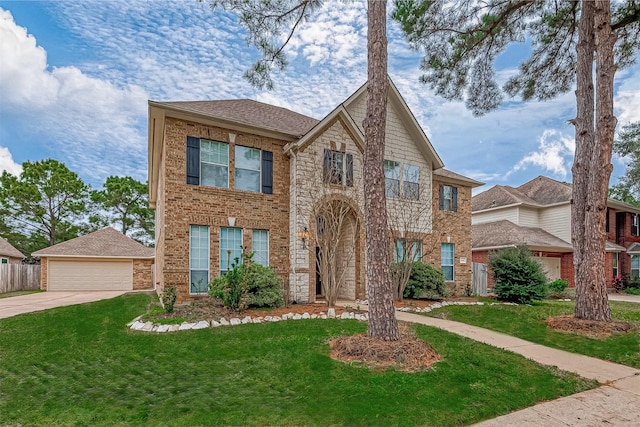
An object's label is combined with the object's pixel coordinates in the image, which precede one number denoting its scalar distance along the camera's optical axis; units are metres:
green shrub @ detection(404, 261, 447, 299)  13.13
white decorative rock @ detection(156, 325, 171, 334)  7.74
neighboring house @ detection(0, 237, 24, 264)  24.25
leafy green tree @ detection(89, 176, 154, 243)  34.56
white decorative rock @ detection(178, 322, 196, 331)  7.86
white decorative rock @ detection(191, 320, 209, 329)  8.01
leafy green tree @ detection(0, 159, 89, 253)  29.81
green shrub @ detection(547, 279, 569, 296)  18.45
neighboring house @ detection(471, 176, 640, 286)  21.86
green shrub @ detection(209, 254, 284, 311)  9.45
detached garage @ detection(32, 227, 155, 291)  22.00
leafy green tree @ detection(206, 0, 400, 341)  6.25
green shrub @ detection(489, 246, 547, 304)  13.66
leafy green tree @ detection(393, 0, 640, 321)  9.12
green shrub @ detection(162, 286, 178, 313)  9.03
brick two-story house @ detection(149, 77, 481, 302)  10.98
